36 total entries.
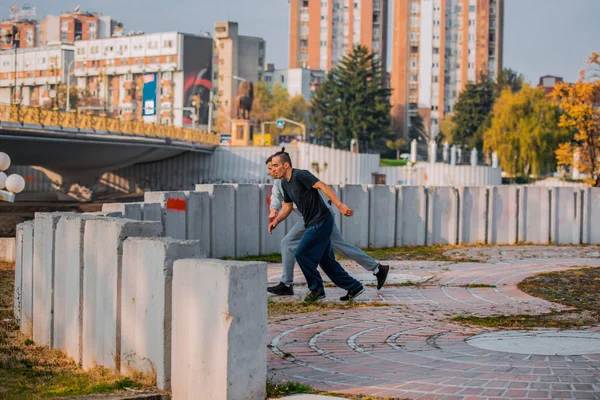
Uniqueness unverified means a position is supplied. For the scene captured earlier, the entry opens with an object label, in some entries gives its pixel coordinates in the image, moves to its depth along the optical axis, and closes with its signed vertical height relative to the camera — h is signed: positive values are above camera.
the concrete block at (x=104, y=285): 7.59 -0.95
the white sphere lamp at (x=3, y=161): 21.15 +0.07
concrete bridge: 47.38 +1.38
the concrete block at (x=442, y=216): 20.36 -0.91
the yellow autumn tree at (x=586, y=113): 31.64 +1.99
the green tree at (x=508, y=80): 128.12 +12.31
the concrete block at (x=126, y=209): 13.53 -0.60
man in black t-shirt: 10.91 -0.64
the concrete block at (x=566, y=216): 21.03 -0.89
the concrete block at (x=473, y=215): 20.58 -0.88
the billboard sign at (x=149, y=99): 83.81 +6.02
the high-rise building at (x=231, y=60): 163.12 +18.22
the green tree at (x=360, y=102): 119.19 +8.31
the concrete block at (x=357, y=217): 19.48 -0.92
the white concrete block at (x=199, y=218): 16.58 -0.85
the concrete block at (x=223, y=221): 17.28 -0.93
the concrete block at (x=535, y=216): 20.80 -0.89
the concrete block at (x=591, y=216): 21.28 -0.89
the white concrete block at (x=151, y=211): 15.20 -0.70
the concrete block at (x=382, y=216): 19.78 -0.90
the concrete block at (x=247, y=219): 17.77 -0.92
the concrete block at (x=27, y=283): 10.08 -1.23
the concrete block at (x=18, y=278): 10.88 -1.29
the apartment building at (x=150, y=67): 149.38 +15.40
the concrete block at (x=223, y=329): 6.09 -1.02
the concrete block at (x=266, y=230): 18.16 -1.12
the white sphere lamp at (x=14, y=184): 23.03 -0.46
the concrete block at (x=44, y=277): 9.26 -1.08
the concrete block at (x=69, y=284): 8.42 -1.04
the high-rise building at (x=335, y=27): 151.62 +22.21
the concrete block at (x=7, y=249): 18.62 -1.62
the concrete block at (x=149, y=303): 6.78 -0.97
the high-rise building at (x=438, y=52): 142.12 +17.53
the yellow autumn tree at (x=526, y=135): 84.75 +3.31
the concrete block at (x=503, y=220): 20.75 -0.98
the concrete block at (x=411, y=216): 20.11 -0.91
